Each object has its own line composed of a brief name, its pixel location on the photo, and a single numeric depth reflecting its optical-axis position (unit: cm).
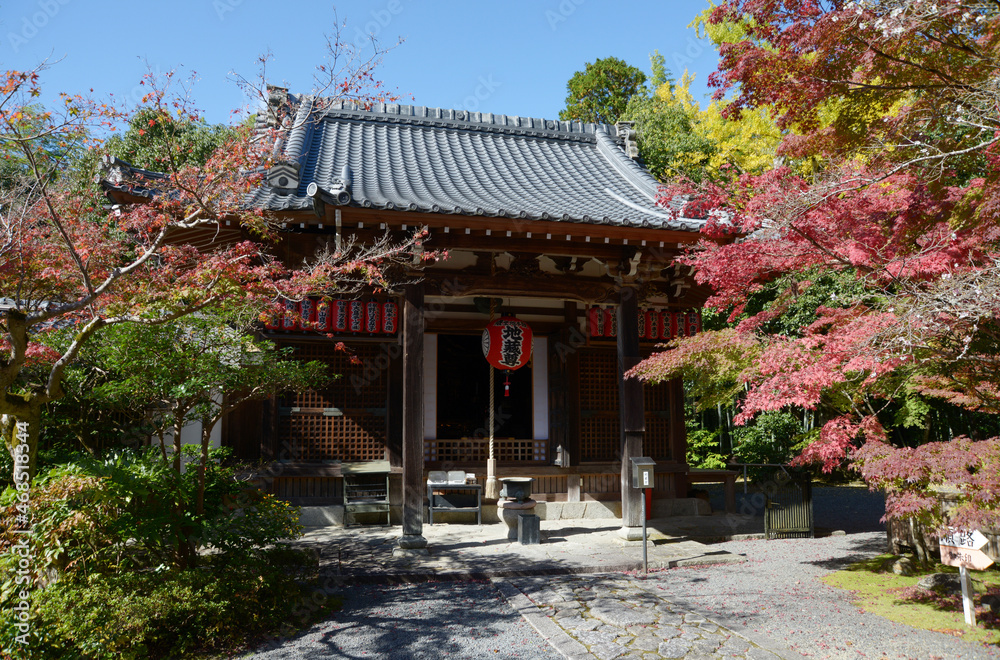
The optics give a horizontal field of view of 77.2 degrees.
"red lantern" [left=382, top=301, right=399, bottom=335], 941
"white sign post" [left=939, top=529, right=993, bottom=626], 506
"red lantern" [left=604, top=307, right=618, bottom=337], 992
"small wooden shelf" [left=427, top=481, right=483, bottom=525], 955
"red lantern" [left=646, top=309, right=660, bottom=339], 1009
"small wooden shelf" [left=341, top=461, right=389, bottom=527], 916
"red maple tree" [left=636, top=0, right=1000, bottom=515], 454
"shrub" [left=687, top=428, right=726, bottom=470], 1680
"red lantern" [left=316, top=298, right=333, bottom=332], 899
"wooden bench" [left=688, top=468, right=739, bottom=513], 1063
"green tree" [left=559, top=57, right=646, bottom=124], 2697
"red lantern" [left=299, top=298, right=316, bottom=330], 873
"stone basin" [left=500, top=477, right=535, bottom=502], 867
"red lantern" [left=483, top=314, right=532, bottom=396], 937
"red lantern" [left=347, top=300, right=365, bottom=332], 922
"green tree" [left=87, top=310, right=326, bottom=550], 519
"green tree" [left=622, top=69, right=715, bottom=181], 1800
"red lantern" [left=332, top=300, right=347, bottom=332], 909
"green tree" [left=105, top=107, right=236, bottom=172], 1672
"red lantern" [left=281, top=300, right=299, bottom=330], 822
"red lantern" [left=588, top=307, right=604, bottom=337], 983
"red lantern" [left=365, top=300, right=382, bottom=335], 930
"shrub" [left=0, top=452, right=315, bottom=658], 427
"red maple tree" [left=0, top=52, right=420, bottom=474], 441
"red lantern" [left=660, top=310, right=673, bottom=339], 1014
